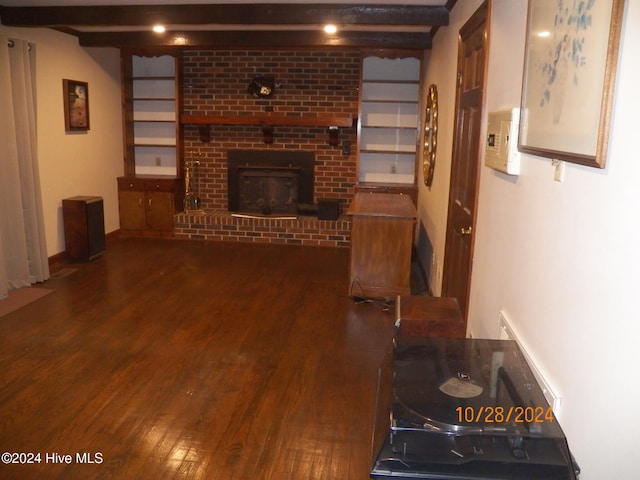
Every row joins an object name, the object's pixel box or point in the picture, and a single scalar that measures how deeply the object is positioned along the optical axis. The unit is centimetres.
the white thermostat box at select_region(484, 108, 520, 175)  194
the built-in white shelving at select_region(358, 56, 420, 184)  628
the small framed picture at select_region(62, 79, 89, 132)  534
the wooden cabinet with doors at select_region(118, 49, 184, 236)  638
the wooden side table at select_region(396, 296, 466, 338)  256
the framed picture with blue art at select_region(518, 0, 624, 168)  118
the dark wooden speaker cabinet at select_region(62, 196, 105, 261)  526
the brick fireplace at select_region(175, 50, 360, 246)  632
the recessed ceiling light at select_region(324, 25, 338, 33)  475
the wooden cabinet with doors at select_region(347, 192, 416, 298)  415
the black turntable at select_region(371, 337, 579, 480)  118
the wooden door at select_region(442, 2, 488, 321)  277
